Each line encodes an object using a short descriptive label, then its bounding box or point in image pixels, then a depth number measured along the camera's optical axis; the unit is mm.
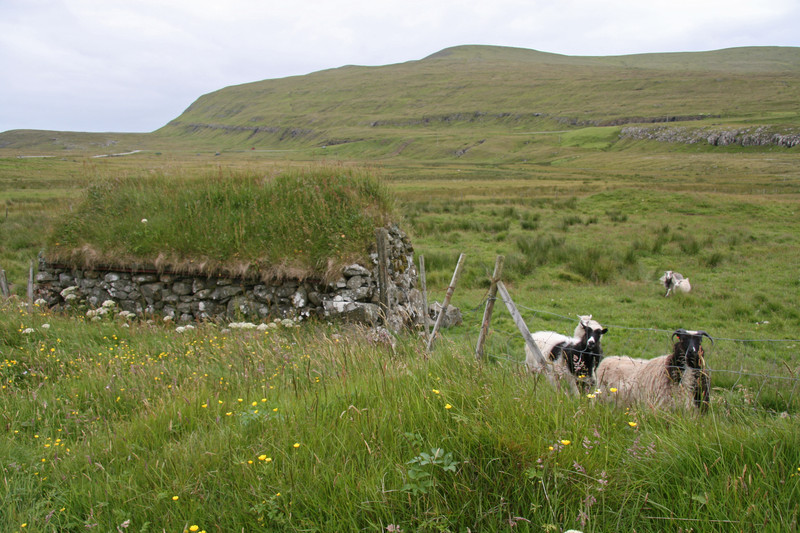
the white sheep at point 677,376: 4996
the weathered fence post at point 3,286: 11508
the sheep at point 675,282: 12664
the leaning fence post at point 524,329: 4555
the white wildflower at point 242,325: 7684
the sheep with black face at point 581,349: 6047
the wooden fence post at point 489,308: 5070
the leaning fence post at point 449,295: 5598
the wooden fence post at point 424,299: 6455
